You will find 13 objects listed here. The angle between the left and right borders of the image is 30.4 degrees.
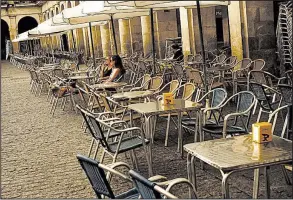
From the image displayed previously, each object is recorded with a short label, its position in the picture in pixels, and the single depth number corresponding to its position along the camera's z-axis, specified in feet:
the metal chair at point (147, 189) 8.33
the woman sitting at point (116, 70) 30.07
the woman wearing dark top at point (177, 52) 48.12
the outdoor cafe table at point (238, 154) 10.14
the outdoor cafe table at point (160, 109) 16.96
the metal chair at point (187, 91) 20.40
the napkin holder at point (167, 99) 17.97
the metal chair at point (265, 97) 19.21
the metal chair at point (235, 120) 16.00
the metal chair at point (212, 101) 18.40
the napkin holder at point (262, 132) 11.39
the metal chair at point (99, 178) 9.96
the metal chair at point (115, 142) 15.10
